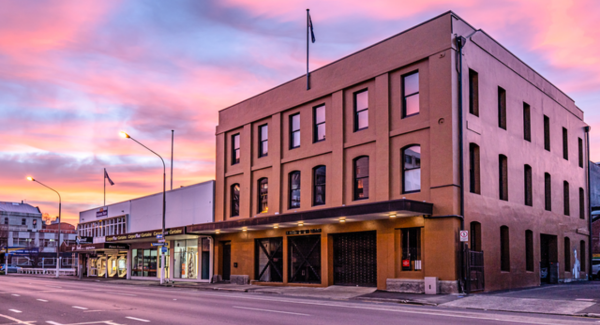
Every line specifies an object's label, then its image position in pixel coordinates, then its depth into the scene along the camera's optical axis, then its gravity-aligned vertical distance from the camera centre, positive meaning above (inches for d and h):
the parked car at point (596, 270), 1493.6 -131.7
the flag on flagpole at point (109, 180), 2212.1 +149.5
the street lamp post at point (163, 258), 1438.5 -99.5
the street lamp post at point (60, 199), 1917.8 +73.3
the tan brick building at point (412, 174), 973.8 +92.5
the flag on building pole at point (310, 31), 1266.0 +416.3
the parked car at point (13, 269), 3186.5 -286.9
